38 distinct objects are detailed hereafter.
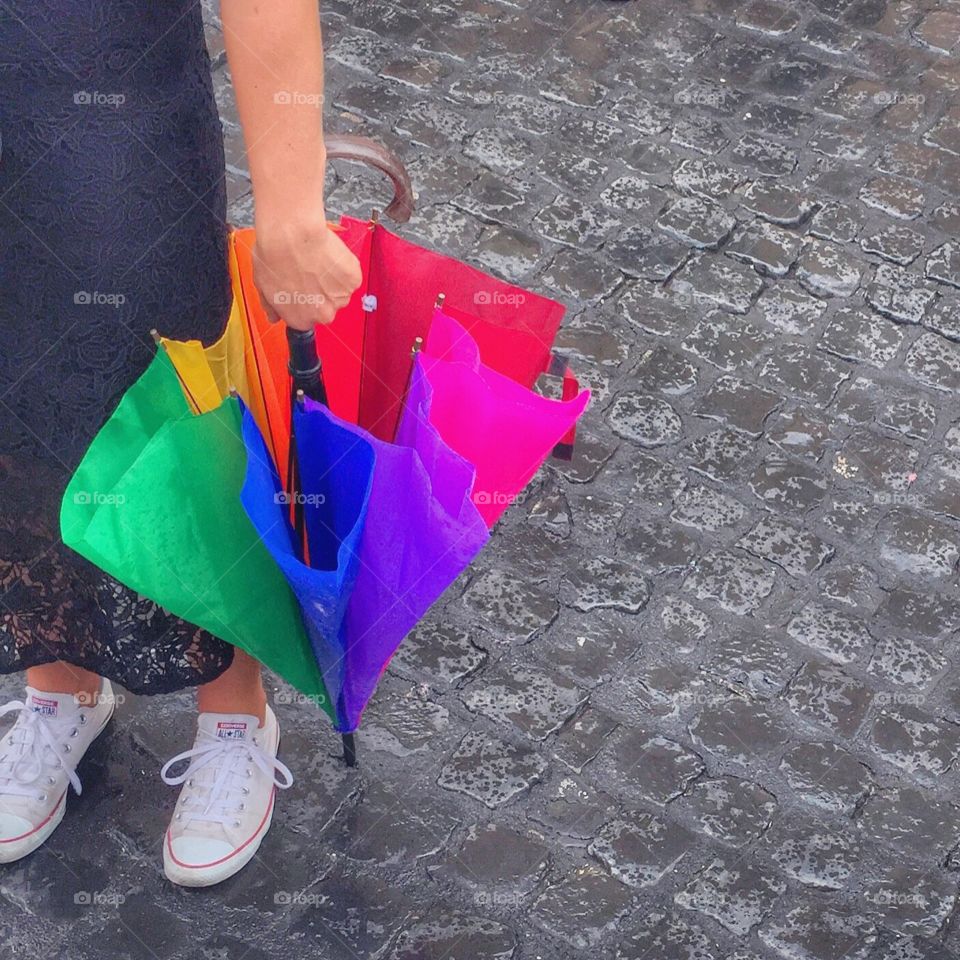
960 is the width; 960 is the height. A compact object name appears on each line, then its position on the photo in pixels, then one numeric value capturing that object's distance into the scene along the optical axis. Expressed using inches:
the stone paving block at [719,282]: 166.7
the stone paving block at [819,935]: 107.6
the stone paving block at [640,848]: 112.3
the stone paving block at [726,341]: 159.3
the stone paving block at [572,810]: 115.3
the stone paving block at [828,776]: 118.5
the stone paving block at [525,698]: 124.0
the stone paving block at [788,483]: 144.3
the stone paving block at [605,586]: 134.2
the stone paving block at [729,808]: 115.6
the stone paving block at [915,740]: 121.8
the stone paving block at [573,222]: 173.6
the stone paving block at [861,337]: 160.2
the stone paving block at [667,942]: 107.1
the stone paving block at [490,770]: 118.3
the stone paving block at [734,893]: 109.7
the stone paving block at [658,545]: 138.1
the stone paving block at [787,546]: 138.3
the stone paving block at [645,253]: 169.9
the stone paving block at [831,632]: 130.7
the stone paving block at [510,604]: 132.0
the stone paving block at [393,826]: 113.3
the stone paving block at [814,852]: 112.5
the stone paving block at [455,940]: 106.5
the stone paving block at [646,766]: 118.9
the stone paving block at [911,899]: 109.4
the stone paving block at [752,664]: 127.5
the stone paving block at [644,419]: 150.6
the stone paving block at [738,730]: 122.0
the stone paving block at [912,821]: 115.4
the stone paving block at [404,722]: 122.0
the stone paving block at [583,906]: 108.3
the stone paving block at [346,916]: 107.0
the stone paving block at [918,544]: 138.5
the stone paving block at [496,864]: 110.9
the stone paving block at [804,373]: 155.8
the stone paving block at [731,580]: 134.8
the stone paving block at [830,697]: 125.0
